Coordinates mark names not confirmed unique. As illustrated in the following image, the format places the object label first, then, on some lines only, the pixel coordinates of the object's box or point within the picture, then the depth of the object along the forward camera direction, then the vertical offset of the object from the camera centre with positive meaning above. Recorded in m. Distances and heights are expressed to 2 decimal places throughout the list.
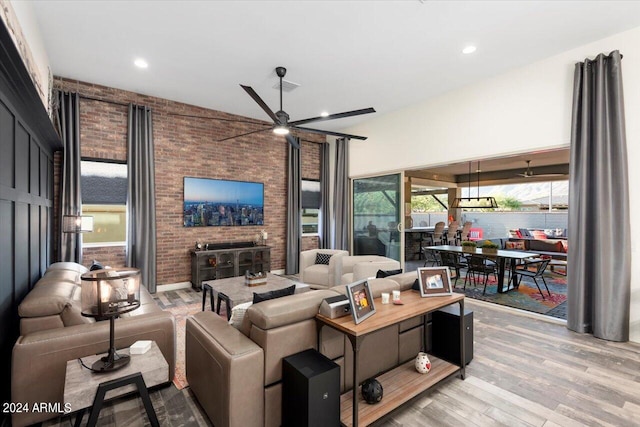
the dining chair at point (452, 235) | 9.05 -0.65
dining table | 5.19 -0.74
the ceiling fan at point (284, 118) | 3.51 +1.17
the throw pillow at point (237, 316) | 2.22 -0.76
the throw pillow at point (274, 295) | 2.18 -0.61
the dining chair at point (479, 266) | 5.18 -0.92
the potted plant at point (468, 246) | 5.84 -0.63
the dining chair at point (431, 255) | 6.44 -0.89
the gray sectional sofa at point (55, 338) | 1.91 -0.88
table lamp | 1.82 -0.54
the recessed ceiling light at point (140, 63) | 3.90 +1.97
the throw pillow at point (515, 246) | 7.16 -0.75
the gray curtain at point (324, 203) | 7.34 +0.26
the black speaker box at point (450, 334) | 2.71 -1.11
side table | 1.64 -0.96
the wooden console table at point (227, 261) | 5.36 -0.92
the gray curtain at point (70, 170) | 4.33 +0.62
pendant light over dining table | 7.98 +0.31
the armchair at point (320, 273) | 4.96 -0.98
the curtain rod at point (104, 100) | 4.55 +1.74
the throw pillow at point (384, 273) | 3.10 -0.62
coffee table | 3.40 -0.94
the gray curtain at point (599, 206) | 3.28 +0.10
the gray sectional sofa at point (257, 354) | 1.75 -0.92
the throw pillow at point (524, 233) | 8.79 -0.54
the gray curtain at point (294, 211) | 6.74 +0.05
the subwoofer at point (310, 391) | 1.67 -1.02
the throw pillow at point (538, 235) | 8.41 -0.57
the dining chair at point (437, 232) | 9.12 -0.54
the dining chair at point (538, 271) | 4.85 -0.95
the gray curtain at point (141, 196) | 4.88 +0.27
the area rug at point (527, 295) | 4.45 -1.36
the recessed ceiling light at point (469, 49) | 3.59 +1.99
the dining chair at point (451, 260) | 5.71 -0.89
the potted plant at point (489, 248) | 5.46 -0.61
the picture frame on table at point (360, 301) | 1.92 -0.59
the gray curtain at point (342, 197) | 7.02 +0.39
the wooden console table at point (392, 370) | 1.84 -1.31
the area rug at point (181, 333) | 2.53 -1.39
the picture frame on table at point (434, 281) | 2.63 -0.60
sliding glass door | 6.12 -0.05
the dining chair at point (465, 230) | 8.82 -0.47
